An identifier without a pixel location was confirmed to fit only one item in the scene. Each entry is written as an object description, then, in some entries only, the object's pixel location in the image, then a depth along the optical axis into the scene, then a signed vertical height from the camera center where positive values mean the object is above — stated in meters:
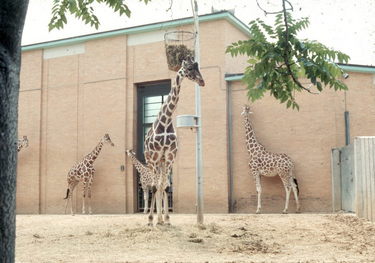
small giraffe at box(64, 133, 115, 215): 17.67 -0.33
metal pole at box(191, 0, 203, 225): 11.50 -0.01
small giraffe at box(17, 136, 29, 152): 19.75 +0.67
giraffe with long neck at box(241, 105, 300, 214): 15.03 -0.17
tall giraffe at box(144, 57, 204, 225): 11.01 +0.28
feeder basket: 10.60 +2.35
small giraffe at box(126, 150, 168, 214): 16.62 -0.56
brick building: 15.41 +1.30
